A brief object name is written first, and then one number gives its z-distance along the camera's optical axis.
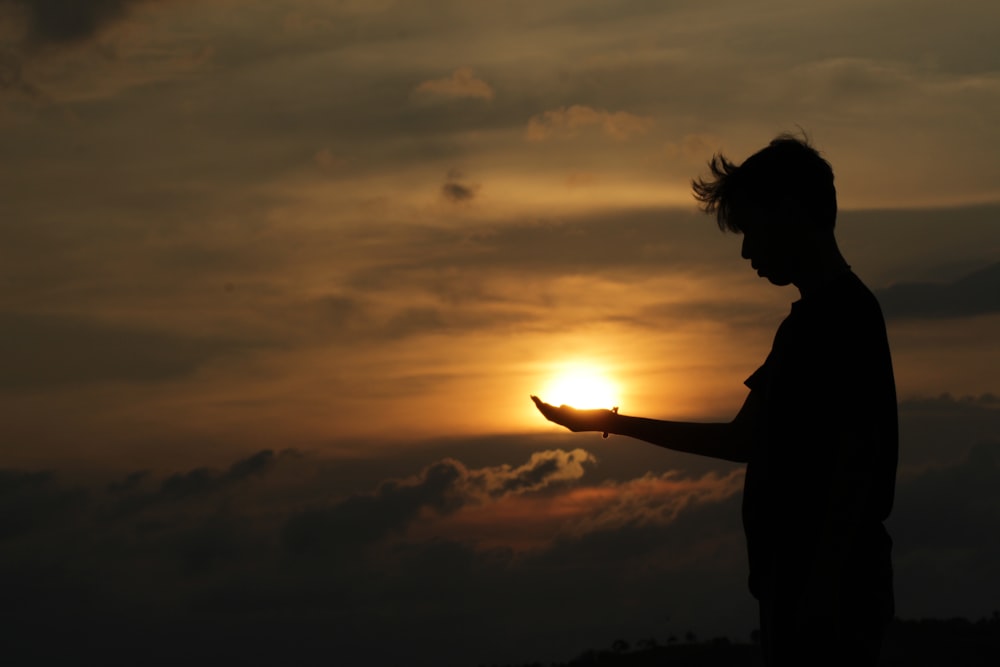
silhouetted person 4.53
